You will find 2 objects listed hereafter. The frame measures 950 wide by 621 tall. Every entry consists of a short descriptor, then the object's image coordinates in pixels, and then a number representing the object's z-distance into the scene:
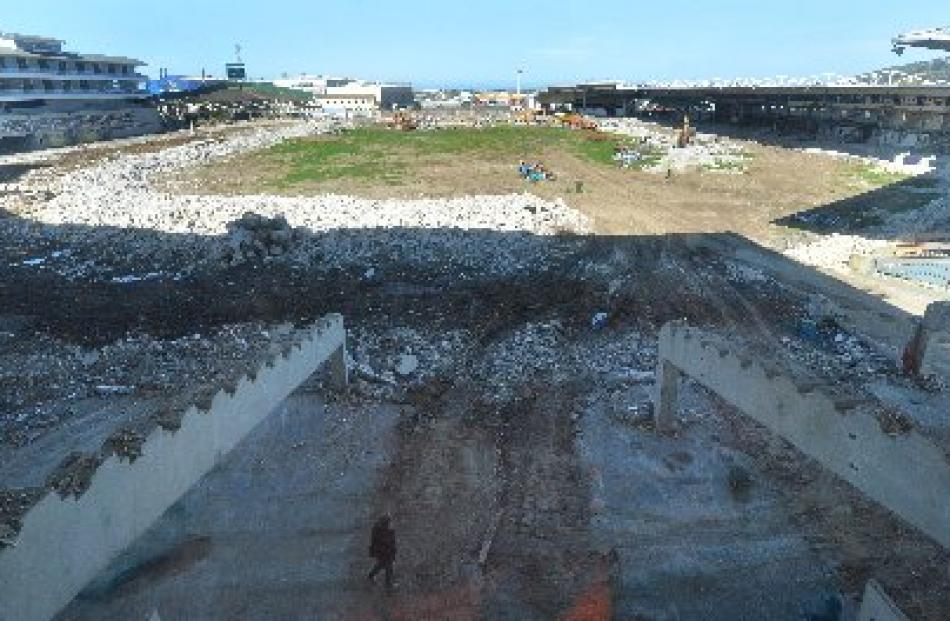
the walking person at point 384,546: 7.94
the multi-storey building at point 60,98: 49.47
